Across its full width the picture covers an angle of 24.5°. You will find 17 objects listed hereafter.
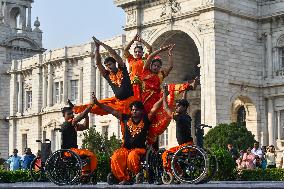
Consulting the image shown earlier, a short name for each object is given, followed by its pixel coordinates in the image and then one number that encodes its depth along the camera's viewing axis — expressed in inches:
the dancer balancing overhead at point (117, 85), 535.2
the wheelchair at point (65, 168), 495.2
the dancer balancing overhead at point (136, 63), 569.0
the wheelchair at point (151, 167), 479.4
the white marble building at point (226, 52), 1504.7
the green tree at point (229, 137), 1291.8
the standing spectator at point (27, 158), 1055.6
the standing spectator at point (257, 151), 1042.4
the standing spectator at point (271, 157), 1065.5
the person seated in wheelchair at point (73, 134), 519.1
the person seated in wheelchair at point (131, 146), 482.3
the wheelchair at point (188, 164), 459.5
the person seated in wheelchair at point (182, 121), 497.4
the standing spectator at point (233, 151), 1007.9
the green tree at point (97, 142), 1632.3
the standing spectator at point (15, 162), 1112.2
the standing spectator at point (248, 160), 985.8
